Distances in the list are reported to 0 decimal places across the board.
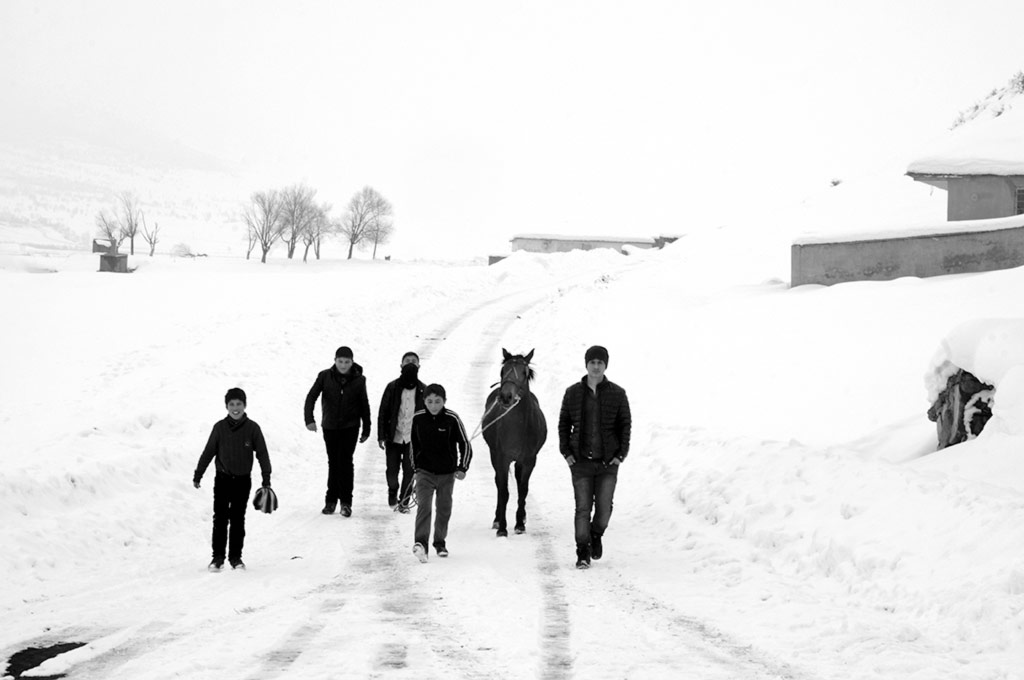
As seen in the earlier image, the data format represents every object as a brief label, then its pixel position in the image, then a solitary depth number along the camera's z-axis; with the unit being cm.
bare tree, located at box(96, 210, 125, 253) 12066
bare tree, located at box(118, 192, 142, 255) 12118
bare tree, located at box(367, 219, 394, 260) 11794
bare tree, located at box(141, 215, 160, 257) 12562
